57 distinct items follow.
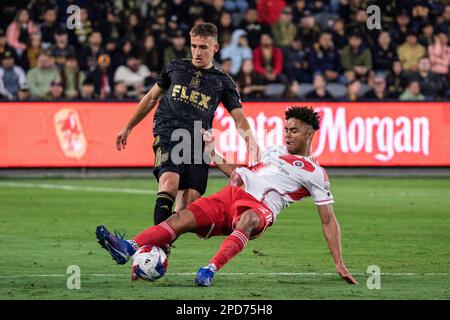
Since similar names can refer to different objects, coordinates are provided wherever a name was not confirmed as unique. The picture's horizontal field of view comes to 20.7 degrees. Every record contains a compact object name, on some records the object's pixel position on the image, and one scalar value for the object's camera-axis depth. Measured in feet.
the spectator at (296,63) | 83.10
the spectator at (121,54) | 80.43
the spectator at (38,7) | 81.97
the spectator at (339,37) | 85.71
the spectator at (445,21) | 87.91
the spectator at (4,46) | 78.54
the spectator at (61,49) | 78.48
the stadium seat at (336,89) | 81.97
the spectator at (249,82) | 79.66
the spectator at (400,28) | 86.94
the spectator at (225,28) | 82.71
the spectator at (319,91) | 79.46
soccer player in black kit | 36.58
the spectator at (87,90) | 77.05
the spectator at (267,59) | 82.23
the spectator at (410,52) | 85.25
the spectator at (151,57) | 81.05
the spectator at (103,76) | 77.97
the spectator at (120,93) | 77.77
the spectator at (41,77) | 76.95
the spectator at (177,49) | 80.33
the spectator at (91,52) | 79.92
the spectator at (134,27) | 83.20
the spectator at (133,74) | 79.41
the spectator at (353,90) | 80.89
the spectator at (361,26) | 85.61
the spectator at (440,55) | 85.20
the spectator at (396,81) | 82.58
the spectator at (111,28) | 82.23
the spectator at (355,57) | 83.97
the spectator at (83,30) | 81.71
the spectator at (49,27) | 80.74
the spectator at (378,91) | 81.10
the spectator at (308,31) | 86.07
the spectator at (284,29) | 85.30
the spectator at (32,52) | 78.89
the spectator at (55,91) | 76.48
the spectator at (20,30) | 79.77
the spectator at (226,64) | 80.28
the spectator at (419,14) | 88.58
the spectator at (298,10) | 87.25
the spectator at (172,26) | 82.33
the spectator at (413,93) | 81.35
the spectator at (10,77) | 76.40
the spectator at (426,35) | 86.28
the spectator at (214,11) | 84.43
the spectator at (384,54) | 85.20
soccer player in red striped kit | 32.24
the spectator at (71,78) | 77.36
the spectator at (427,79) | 82.99
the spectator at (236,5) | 87.10
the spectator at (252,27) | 83.92
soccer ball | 31.55
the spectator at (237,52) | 81.56
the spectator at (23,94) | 75.66
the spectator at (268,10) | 86.69
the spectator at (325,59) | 83.57
